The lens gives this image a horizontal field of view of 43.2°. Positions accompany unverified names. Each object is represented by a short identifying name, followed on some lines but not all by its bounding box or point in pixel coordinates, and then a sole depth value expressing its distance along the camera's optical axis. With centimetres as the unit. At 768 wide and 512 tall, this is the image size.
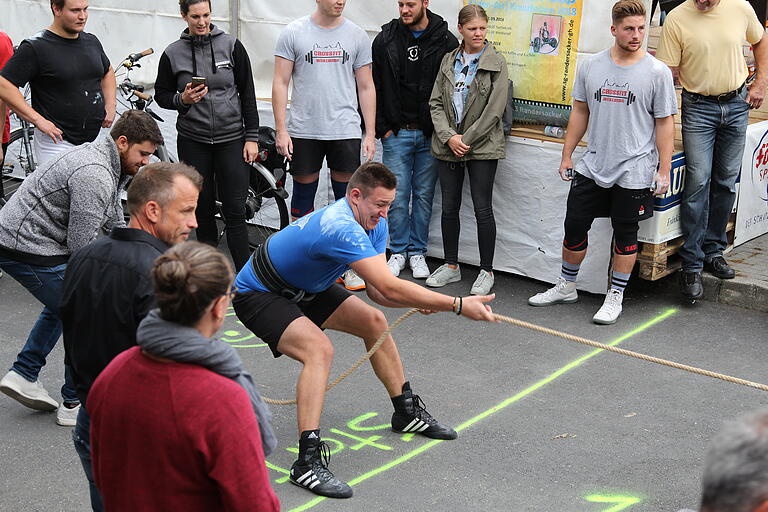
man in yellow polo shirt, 662
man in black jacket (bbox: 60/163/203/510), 329
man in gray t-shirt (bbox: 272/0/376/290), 725
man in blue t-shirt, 445
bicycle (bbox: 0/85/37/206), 898
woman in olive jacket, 708
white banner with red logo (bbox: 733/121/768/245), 741
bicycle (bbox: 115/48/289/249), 820
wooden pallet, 689
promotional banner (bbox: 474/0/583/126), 700
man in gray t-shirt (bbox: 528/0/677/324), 634
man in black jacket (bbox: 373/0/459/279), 733
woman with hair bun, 244
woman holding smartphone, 704
